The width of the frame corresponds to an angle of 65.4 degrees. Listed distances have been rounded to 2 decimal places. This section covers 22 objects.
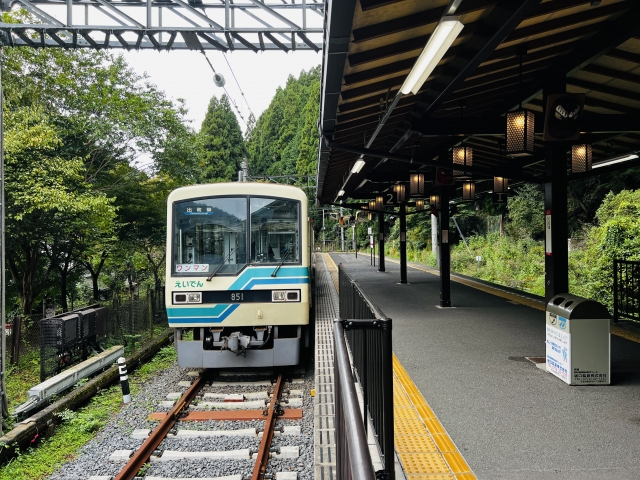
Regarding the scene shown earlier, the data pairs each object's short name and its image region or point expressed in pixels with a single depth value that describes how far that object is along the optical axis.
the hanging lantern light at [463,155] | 7.74
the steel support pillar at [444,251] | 9.82
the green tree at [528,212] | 22.75
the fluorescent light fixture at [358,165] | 8.95
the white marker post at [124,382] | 7.02
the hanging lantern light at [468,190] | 11.70
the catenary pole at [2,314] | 5.98
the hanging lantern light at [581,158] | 6.86
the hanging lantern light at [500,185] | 10.38
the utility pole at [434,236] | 26.53
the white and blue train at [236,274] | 7.05
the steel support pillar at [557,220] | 5.82
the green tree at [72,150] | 9.52
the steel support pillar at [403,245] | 14.60
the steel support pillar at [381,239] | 18.08
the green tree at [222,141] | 38.78
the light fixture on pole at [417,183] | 10.65
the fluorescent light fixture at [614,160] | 8.03
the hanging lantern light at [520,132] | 5.36
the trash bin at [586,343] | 4.72
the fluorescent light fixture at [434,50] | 3.19
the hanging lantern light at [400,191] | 12.66
